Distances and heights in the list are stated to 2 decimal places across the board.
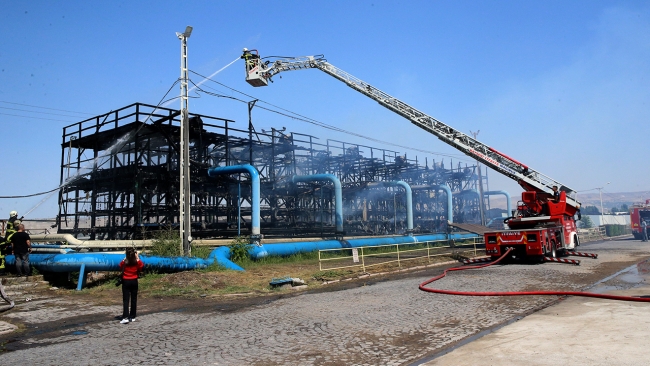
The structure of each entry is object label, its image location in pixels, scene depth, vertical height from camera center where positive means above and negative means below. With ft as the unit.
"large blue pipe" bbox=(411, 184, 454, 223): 108.47 +7.38
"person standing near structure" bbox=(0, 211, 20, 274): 43.14 +0.97
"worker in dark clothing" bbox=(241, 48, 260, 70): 68.49 +26.49
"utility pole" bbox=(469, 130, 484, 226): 120.67 +6.05
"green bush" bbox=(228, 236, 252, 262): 59.11 -2.42
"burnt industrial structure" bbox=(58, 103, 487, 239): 69.05 +8.92
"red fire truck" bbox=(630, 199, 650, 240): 130.09 -0.25
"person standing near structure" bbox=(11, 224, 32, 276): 42.22 -0.75
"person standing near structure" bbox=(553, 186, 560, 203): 66.03 +3.46
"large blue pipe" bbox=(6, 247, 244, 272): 43.55 -2.54
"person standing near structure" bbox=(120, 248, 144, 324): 29.22 -2.88
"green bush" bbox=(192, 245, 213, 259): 52.75 -2.22
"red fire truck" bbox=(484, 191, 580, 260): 57.57 -1.48
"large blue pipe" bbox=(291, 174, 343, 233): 80.94 +7.12
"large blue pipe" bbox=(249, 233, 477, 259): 62.75 -2.78
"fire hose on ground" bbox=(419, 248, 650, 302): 29.50 -5.44
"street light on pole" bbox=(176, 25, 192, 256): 48.60 +8.00
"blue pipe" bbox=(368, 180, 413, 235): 96.07 +5.53
